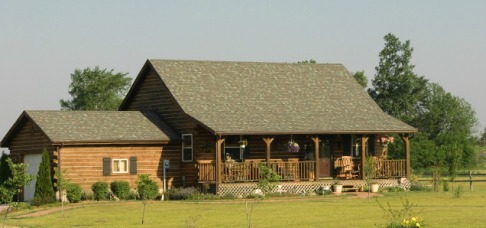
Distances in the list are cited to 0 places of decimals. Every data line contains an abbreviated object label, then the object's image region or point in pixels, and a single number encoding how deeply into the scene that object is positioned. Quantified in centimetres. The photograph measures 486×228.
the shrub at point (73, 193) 5041
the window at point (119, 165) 5390
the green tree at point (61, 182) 4556
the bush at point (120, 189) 5250
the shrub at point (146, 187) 4119
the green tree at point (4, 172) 5550
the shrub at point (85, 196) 5188
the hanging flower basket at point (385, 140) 6138
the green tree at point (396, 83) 10025
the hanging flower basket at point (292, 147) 5644
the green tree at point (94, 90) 9269
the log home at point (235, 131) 5378
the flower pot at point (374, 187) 5703
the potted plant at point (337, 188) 5572
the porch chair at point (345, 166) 5869
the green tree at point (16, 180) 3516
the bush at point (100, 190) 5194
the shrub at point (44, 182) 5084
